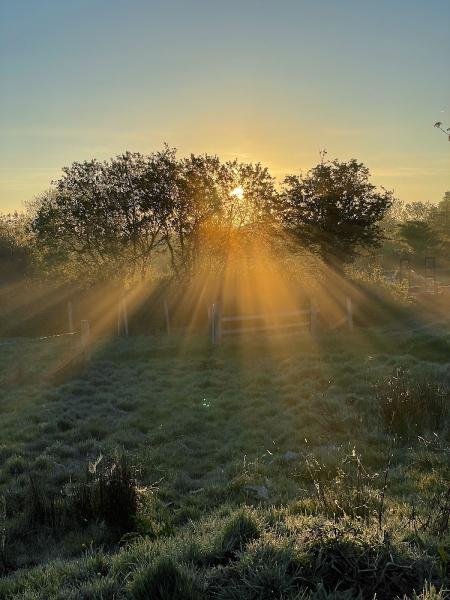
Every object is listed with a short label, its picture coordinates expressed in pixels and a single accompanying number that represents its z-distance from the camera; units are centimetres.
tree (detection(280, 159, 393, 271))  2770
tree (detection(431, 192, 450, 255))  6393
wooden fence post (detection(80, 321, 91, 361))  1617
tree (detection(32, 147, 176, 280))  2694
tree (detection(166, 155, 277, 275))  2684
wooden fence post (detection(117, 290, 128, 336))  2280
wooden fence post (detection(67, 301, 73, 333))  2575
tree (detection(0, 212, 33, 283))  3760
